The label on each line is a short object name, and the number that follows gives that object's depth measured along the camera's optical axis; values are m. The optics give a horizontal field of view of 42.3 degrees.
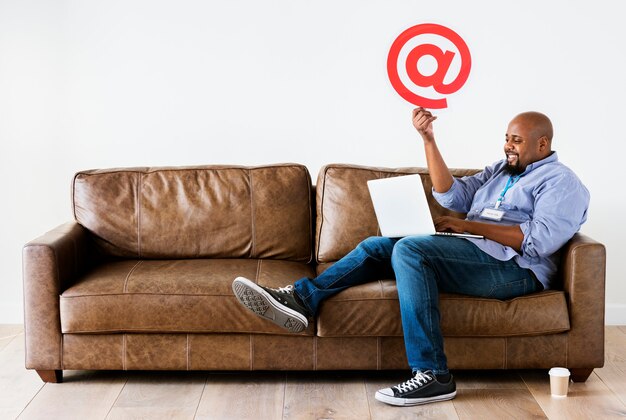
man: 2.85
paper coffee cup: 2.91
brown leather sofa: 2.98
